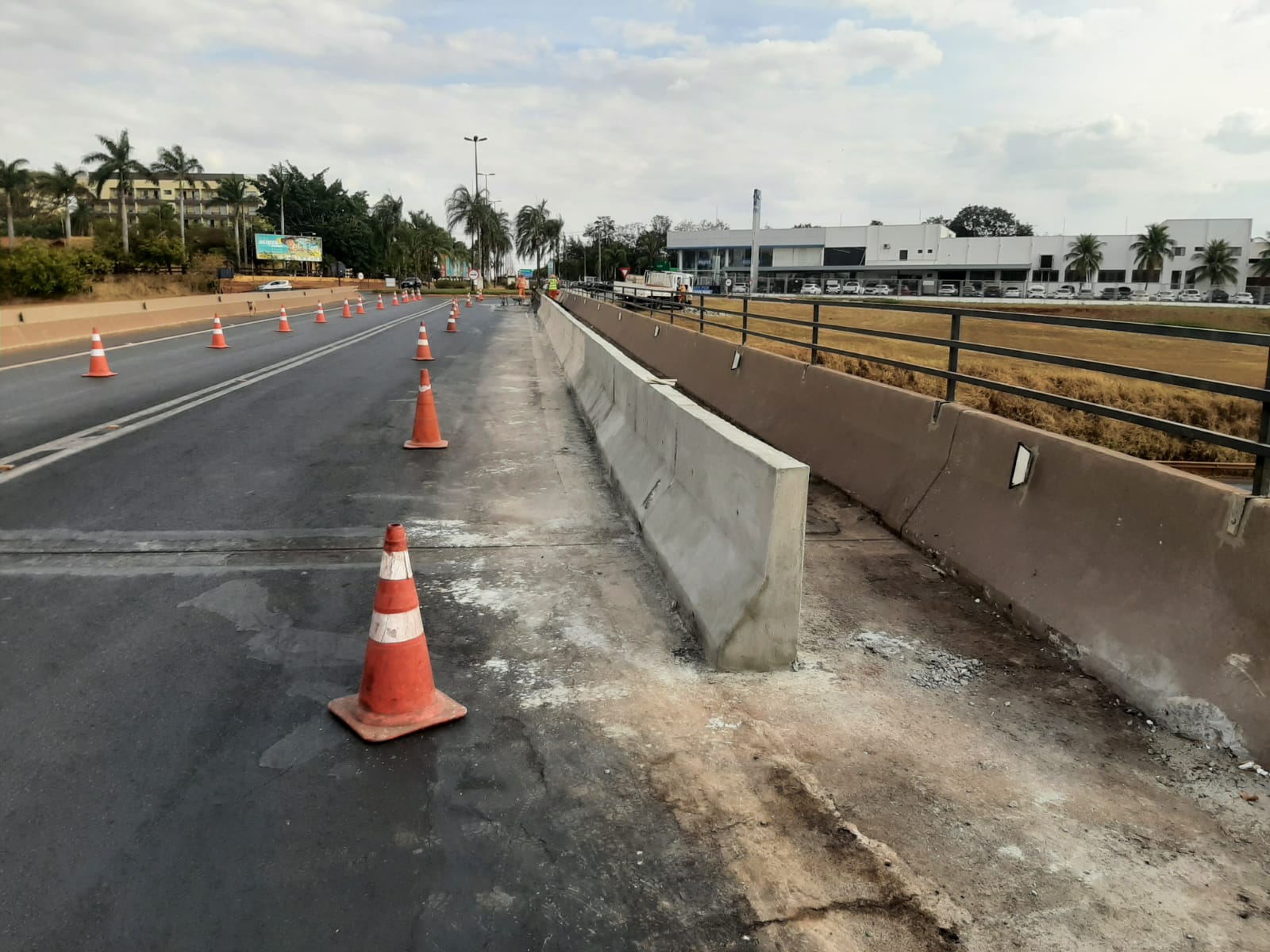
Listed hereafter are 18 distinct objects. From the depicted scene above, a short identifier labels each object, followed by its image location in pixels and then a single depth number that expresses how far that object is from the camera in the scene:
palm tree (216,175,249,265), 104.39
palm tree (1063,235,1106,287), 97.44
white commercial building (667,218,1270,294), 99.19
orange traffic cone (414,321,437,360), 18.41
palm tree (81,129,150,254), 91.75
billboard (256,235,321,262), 88.00
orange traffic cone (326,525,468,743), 3.85
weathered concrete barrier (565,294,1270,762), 3.62
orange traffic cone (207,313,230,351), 20.58
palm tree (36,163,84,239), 105.56
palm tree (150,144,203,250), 102.44
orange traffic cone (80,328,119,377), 14.79
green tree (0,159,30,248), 98.38
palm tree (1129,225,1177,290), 96.31
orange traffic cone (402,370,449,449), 9.80
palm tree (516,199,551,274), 114.00
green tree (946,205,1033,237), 164.25
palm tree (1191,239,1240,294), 90.75
